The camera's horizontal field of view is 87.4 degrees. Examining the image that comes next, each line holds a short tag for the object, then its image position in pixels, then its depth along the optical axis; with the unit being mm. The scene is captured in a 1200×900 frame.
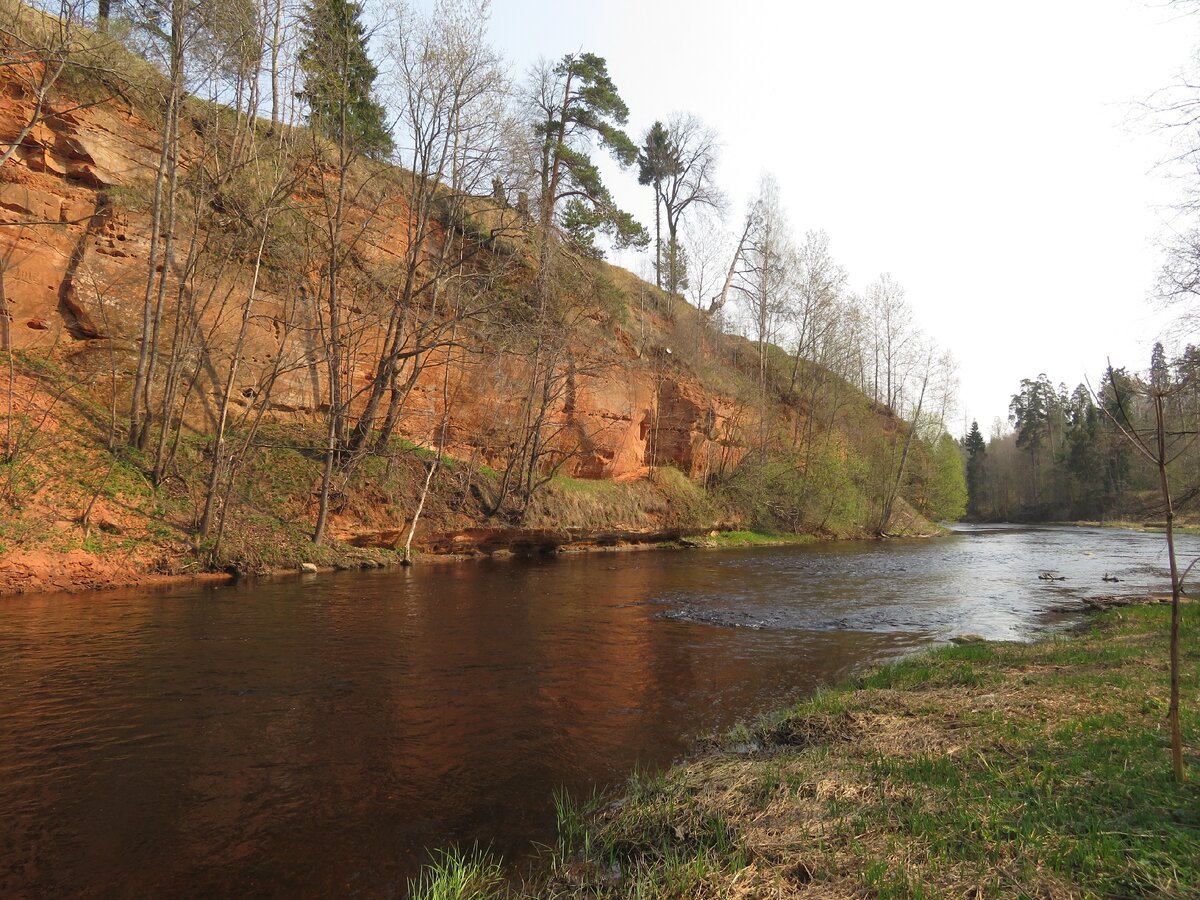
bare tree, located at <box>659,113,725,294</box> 43781
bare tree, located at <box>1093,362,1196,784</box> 3588
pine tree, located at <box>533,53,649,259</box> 27547
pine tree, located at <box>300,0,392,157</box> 17703
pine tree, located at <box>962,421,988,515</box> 86438
